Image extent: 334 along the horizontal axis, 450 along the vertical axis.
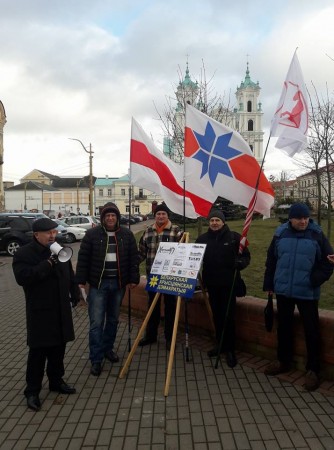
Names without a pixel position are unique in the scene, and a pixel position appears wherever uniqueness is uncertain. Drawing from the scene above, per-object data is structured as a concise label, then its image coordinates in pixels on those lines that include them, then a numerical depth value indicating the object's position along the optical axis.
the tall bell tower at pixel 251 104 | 94.34
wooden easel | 4.38
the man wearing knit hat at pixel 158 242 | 5.36
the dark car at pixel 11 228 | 17.55
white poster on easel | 4.61
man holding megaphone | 3.95
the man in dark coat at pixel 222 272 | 4.85
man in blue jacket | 4.20
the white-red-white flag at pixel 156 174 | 5.37
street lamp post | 32.30
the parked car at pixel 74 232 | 24.82
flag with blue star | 5.05
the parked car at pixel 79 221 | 29.79
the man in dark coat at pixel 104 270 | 4.78
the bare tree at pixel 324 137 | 13.39
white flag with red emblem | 4.45
